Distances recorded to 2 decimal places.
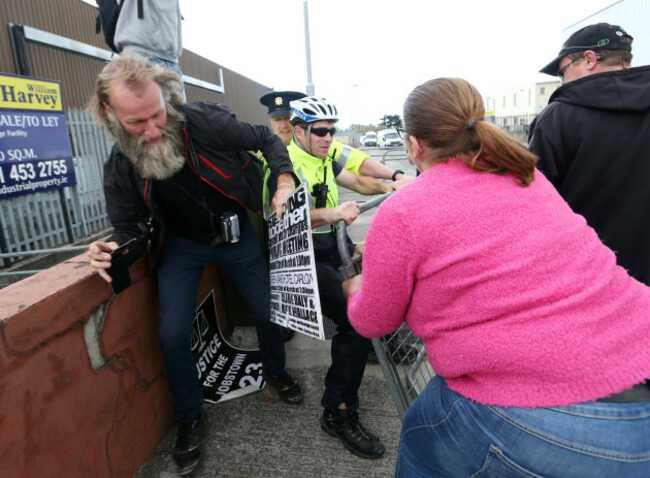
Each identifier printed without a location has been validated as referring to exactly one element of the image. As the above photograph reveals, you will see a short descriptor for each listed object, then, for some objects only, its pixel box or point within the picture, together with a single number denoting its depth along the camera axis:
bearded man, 2.25
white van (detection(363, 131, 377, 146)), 49.91
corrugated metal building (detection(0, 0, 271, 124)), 8.91
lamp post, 11.89
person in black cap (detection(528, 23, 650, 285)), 1.89
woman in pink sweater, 1.05
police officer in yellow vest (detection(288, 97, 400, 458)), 2.42
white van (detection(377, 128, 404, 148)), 38.08
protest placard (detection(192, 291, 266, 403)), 2.94
